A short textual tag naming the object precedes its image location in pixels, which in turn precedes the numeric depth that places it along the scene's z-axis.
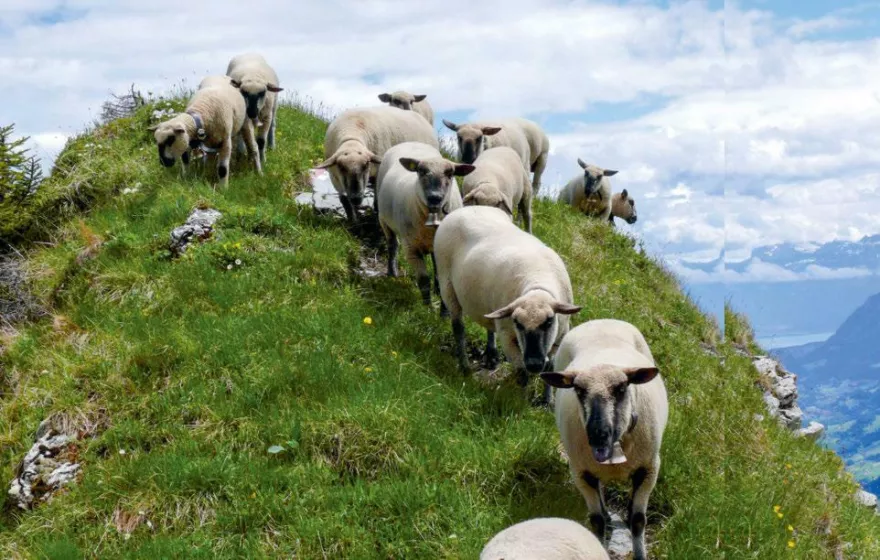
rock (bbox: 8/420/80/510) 8.27
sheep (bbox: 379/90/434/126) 17.95
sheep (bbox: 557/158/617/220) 19.14
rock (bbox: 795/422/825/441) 12.54
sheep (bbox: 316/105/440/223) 12.42
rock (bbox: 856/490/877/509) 10.31
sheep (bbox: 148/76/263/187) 13.50
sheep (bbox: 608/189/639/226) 23.50
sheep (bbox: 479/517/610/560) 5.04
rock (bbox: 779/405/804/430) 12.91
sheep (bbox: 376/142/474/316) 10.55
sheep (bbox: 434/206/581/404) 7.70
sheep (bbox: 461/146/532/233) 11.52
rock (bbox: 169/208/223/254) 11.81
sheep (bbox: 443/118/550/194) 15.12
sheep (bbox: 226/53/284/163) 14.79
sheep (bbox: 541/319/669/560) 5.85
